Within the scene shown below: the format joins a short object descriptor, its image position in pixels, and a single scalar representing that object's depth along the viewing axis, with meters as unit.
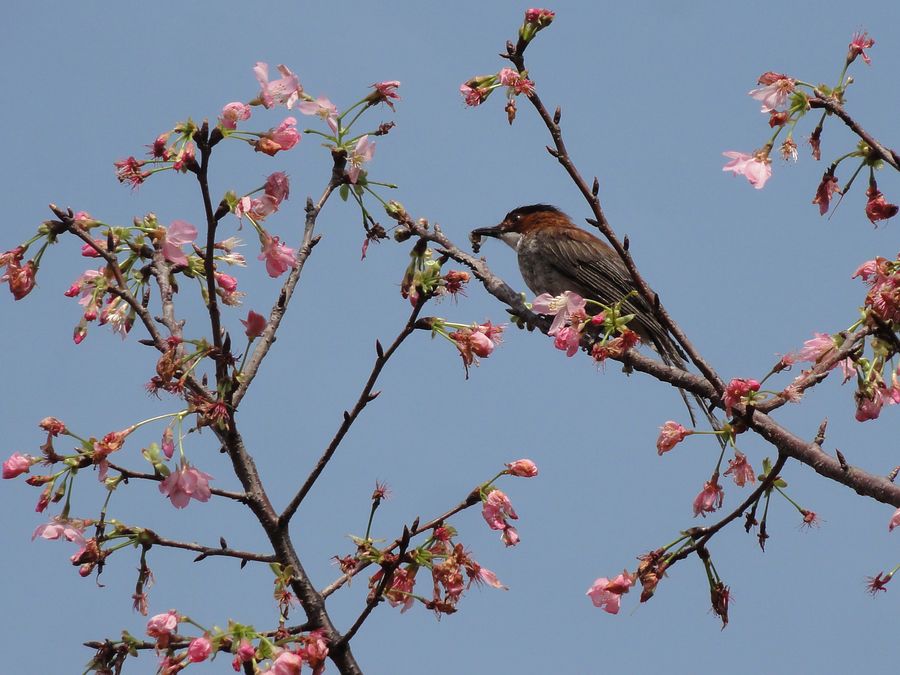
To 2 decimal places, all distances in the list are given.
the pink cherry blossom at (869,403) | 8.07
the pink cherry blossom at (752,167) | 8.62
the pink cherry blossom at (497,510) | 8.50
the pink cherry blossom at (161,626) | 7.43
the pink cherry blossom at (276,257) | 8.79
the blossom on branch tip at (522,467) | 8.65
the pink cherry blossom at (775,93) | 8.37
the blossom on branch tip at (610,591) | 8.23
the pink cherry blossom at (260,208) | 8.44
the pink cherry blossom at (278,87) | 8.45
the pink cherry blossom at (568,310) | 8.69
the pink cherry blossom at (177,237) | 8.21
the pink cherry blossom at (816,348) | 8.45
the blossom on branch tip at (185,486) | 7.77
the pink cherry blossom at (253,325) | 8.59
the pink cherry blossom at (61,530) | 7.87
